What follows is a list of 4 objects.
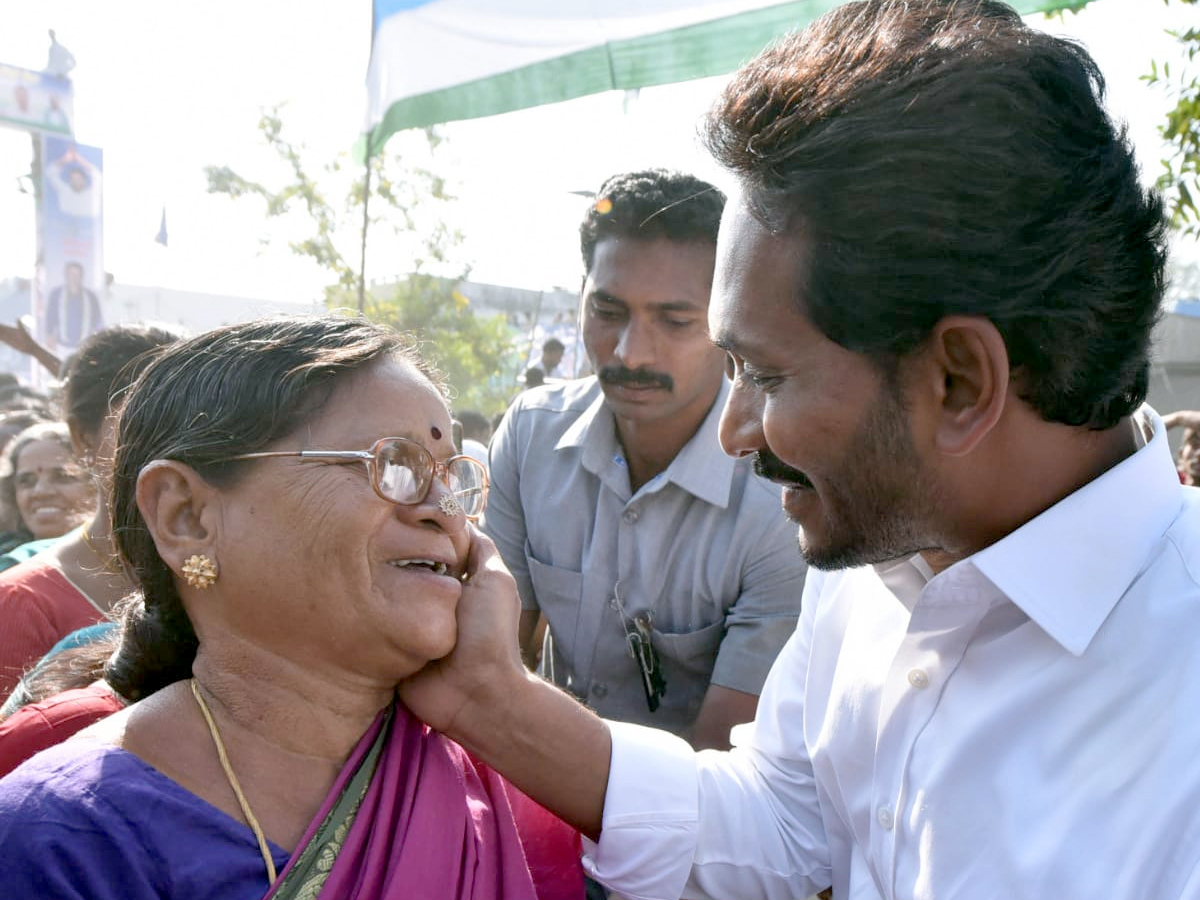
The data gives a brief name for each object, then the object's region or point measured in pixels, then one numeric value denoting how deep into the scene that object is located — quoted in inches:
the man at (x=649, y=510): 31.3
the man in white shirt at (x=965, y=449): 16.7
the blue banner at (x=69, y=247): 440.7
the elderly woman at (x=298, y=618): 18.3
